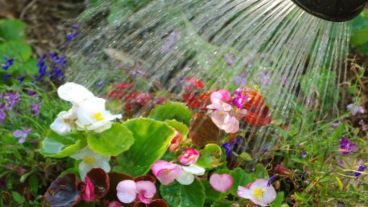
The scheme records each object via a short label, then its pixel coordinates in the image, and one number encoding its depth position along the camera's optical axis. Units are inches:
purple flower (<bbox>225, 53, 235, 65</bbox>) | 79.6
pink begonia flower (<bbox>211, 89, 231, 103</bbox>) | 68.1
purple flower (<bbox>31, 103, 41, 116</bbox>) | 76.5
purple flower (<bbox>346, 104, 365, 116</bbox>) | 78.5
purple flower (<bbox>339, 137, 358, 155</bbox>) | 71.4
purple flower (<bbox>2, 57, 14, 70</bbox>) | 92.1
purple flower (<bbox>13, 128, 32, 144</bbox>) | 71.3
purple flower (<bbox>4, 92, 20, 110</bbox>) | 76.4
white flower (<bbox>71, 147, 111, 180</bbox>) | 63.4
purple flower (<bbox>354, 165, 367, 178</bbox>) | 69.8
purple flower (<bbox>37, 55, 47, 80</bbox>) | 88.3
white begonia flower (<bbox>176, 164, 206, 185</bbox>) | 62.2
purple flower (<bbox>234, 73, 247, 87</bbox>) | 77.6
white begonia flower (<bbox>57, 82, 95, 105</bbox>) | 62.7
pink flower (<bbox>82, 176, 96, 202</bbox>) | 60.5
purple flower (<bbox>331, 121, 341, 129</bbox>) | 77.9
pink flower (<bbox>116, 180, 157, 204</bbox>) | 61.0
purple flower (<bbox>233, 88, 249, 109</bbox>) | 68.6
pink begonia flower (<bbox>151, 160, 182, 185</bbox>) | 62.3
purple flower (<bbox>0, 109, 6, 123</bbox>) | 75.6
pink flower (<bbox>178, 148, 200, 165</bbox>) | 63.7
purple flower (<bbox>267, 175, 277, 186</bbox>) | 64.4
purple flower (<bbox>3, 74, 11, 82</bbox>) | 97.0
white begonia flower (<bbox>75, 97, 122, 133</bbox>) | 61.8
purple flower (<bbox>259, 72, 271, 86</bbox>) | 77.0
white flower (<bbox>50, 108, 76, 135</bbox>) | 62.2
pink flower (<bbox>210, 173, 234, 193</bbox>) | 64.2
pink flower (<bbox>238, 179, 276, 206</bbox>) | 63.8
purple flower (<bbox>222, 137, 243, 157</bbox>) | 69.3
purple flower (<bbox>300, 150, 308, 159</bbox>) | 71.5
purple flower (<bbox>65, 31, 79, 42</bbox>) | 96.7
